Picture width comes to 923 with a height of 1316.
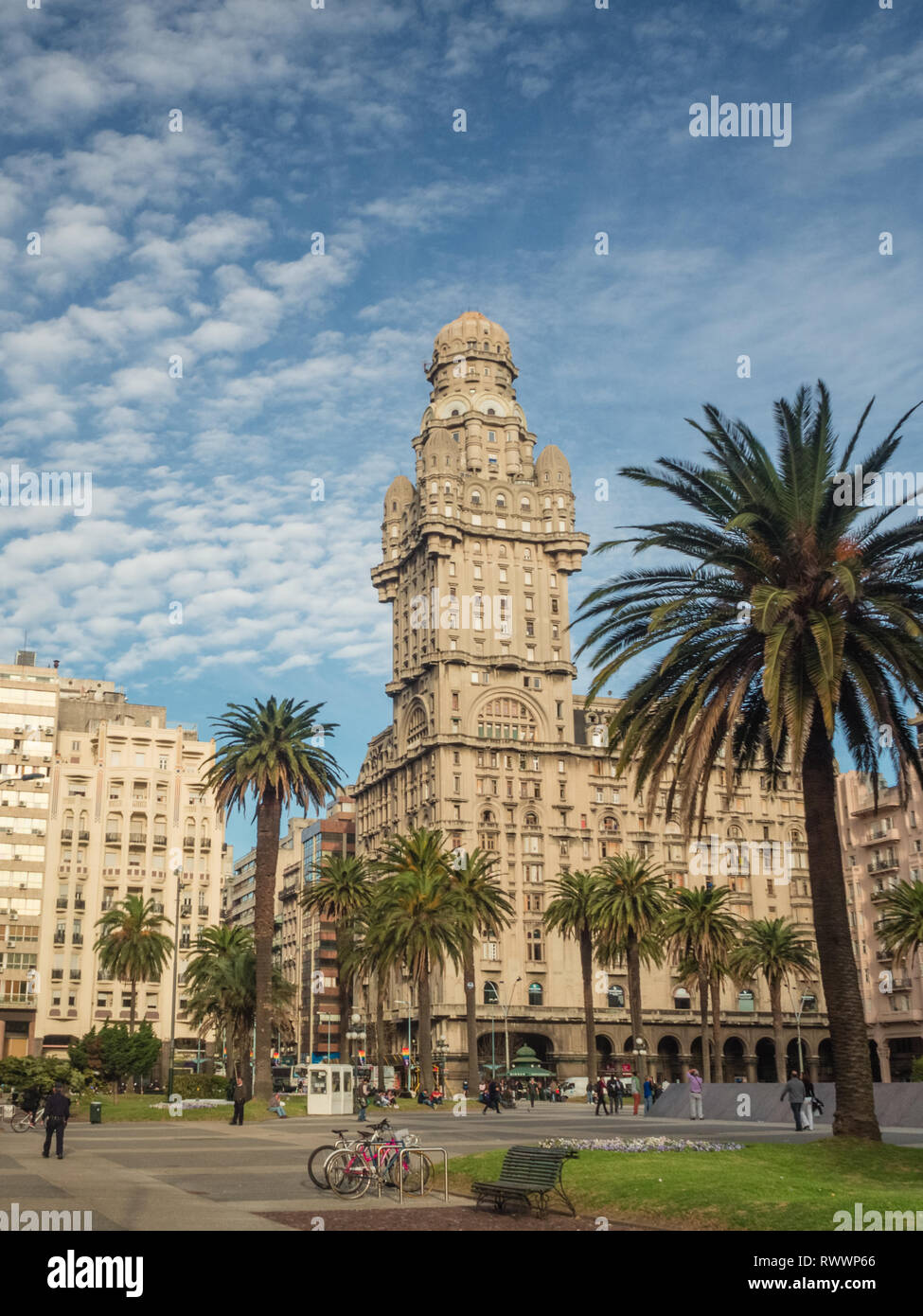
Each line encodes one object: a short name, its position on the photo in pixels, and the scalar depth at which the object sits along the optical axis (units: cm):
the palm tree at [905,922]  6694
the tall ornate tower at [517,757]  11075
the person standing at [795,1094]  3397
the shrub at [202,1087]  6488
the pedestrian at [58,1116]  2814
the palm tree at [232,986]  7356
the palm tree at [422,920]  6575
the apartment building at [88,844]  10444
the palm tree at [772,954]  8612
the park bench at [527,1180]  1811
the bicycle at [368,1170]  2062
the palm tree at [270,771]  5697
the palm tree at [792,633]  2369
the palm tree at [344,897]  8444
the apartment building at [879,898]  9950
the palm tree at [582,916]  7894
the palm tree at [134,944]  8642
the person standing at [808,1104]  3650
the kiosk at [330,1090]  5569
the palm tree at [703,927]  7588
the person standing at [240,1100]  4516
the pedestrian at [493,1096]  5866
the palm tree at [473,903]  7269
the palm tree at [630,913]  7456
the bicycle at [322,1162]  2154
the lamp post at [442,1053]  10150
